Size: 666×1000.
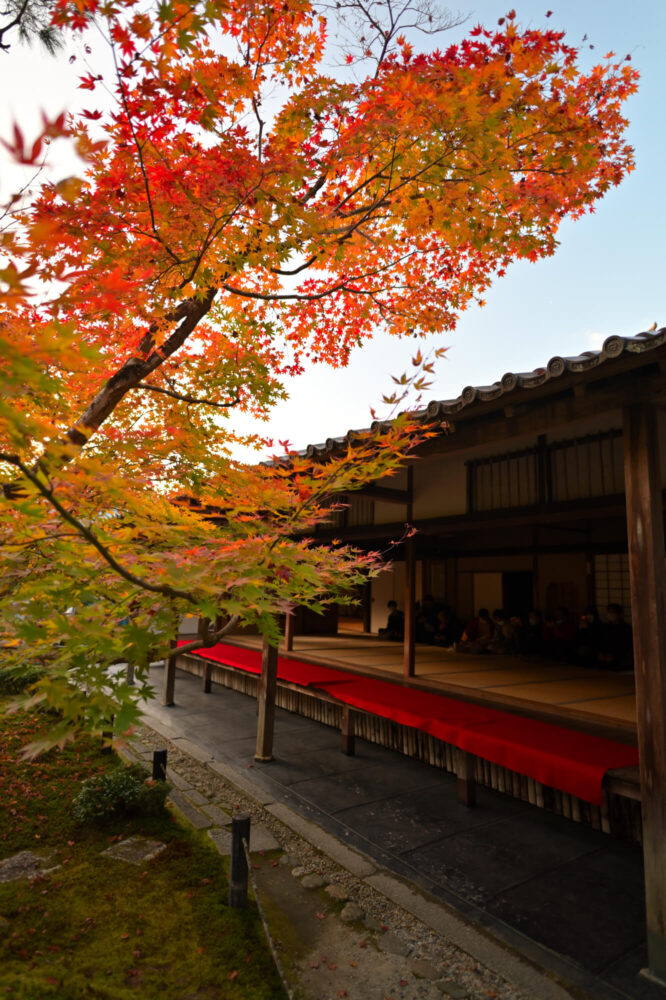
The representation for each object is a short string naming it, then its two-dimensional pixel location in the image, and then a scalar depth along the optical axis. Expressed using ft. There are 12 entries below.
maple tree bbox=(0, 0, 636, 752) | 8.06
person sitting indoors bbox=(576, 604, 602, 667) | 31.19
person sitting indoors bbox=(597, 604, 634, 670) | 29.63
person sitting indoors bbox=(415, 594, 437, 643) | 43.11
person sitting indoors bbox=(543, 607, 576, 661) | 33.18
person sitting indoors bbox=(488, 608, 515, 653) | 36.52
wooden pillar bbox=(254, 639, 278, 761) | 24.16
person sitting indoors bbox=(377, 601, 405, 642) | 45.44
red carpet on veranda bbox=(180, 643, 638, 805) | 15.57
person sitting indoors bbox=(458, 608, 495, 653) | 37.32
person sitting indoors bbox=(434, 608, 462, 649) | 41.39
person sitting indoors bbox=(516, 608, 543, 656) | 34.37
